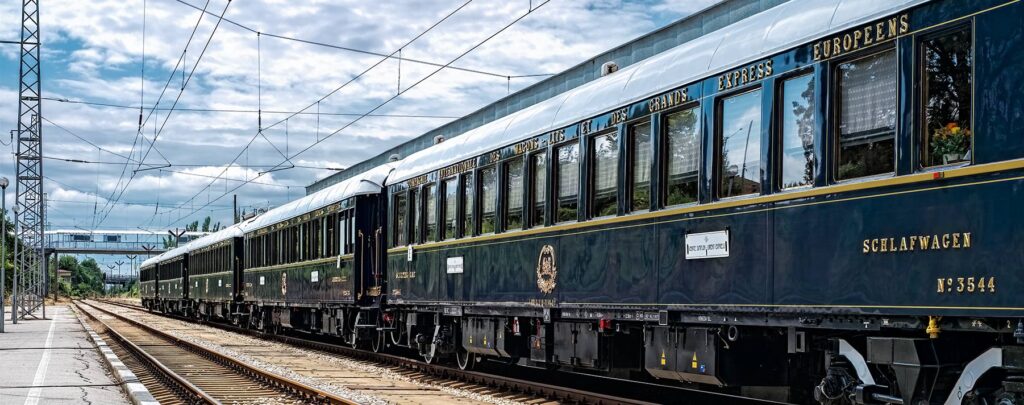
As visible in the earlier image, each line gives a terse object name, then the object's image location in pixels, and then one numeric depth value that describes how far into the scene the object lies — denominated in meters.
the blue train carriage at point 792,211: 6.91
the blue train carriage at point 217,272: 37.50
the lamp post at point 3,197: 35.22
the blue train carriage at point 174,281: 53.06
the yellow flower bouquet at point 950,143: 6.99
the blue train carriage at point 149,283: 68.45
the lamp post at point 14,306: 37.93
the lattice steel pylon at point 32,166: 40.66
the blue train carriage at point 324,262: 21.14
